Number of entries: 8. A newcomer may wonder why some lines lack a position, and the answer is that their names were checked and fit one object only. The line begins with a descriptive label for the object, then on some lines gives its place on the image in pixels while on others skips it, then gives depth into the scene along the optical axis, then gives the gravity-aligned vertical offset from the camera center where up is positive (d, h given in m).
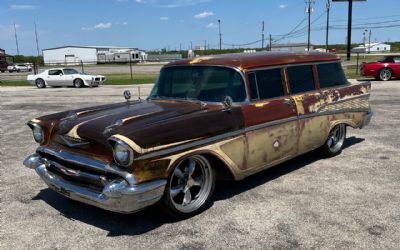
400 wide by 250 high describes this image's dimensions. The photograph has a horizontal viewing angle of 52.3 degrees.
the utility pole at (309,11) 66.73 +6.78
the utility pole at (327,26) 65.44 +4.19
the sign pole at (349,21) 45.70 +3.36
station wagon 3.76 -0.79
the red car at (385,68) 20.88 -0.91
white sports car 24.53 -1.07
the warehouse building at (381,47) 131.75 +1.12
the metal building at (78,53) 87.06 +1.70
